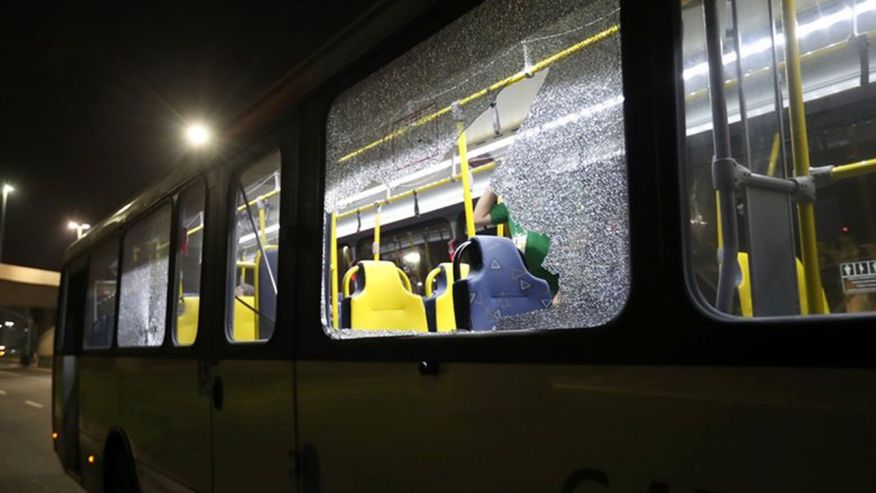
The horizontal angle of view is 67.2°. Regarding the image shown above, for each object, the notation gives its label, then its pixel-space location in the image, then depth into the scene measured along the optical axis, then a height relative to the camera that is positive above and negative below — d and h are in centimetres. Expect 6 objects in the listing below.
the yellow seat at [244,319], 315 +12
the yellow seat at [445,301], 331 +20
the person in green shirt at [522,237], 207 +35
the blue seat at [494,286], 233 +19
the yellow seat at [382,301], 343 +21
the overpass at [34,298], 3000 +276
